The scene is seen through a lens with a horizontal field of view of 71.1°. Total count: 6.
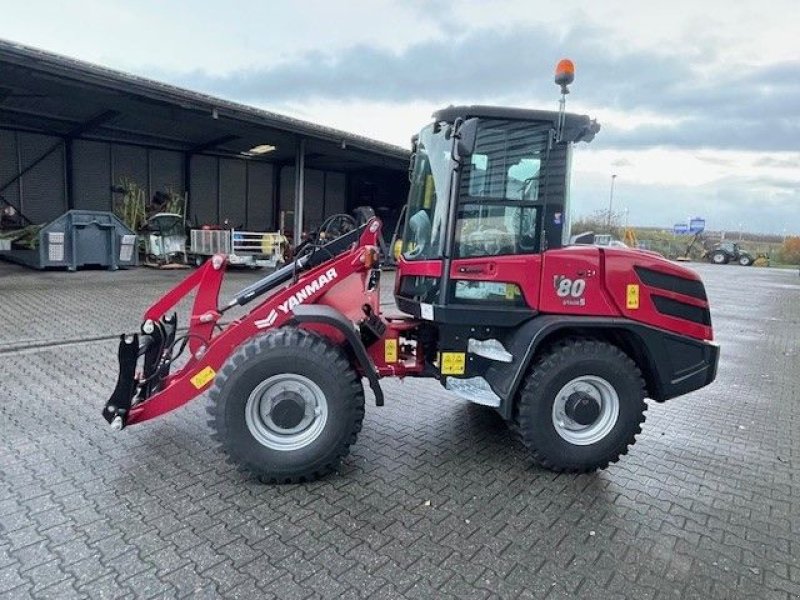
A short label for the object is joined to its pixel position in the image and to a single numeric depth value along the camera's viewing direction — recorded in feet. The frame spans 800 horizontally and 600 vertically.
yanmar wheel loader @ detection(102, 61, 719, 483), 11.35
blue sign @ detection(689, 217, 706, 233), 130.62
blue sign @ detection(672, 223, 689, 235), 137.80
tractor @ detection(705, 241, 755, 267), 116.06
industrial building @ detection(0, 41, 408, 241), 39.73
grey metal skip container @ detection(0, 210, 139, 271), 43.83
